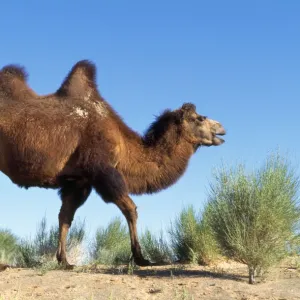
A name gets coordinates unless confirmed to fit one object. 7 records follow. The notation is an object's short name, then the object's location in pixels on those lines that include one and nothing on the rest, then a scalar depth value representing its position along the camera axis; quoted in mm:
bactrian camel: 10922
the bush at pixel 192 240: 11789
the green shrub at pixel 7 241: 21575
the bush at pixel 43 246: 12453
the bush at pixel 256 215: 8711
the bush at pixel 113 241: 13922
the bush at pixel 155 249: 12989
